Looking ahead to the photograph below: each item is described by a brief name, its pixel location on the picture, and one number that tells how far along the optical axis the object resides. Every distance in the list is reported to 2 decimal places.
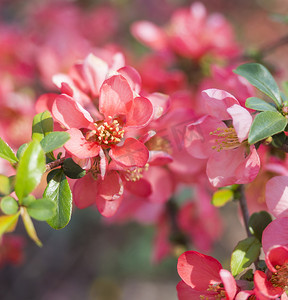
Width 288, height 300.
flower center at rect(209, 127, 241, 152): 0.32
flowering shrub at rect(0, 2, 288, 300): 0.29
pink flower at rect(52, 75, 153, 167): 0.30
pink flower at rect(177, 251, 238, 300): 0.30
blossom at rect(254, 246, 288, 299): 0.29
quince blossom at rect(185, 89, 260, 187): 0.30
